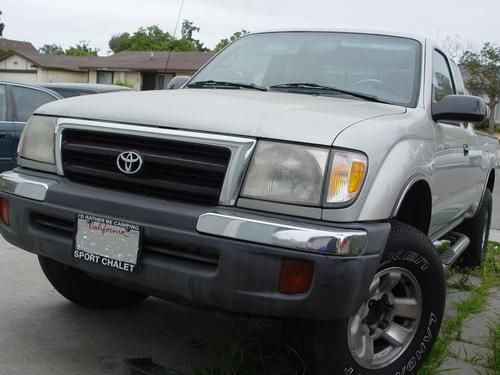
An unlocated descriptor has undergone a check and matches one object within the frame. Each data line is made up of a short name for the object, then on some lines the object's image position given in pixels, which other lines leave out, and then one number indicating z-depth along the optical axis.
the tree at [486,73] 35.16
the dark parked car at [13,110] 6.65
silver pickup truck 2.23
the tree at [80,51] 64.99
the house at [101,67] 36.19
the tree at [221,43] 44.47
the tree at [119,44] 69.94
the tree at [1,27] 69.89
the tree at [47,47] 96.46
